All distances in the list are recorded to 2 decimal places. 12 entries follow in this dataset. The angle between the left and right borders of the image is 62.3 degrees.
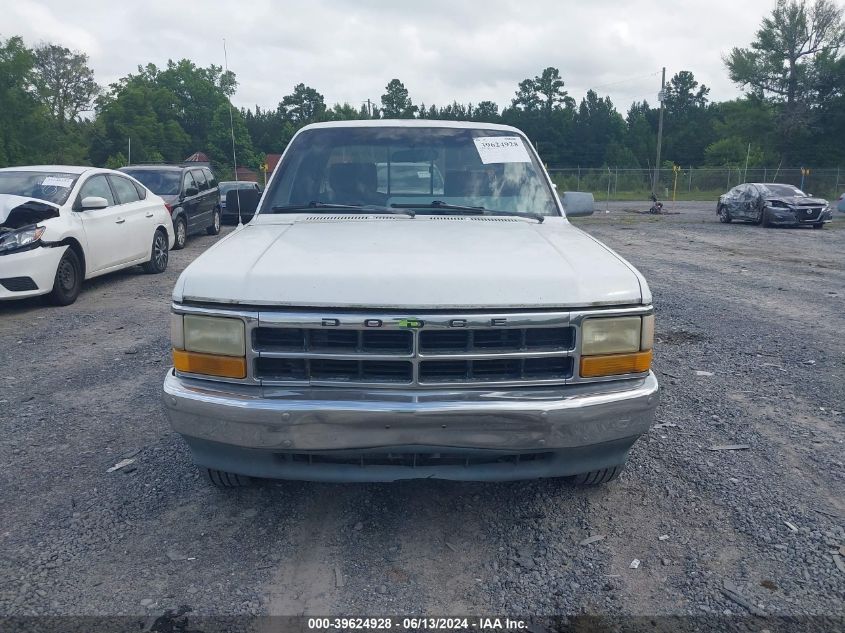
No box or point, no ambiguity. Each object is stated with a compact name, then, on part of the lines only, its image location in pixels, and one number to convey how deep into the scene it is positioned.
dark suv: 14.03
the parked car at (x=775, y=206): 20.55
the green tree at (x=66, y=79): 61.28
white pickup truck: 2.69
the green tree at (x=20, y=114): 48.62
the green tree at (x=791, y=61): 49.81
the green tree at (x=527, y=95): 79.00
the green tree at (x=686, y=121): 80.25
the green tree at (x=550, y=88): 79.00
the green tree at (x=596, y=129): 80.25
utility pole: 44.40
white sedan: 7.64
